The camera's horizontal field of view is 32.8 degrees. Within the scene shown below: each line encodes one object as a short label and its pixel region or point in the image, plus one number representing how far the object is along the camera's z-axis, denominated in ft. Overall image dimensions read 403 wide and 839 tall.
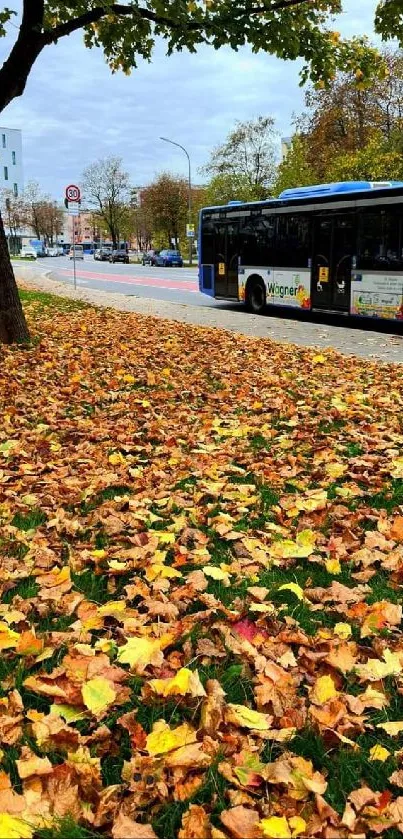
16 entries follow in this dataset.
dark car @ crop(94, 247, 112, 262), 259.23
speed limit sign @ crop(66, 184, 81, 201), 84.48
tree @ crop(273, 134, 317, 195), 132.98
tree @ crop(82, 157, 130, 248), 308.81
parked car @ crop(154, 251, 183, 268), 205.61
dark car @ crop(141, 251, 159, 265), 212.64
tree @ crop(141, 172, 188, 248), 242.37
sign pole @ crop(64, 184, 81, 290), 84.53
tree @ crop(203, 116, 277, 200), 198.59
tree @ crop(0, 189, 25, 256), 302.39
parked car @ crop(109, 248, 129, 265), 245.04
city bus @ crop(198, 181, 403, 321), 46.65
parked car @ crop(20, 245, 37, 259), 294.66
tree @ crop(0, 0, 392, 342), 32.55
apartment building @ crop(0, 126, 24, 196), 337.72
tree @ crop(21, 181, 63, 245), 350.02
